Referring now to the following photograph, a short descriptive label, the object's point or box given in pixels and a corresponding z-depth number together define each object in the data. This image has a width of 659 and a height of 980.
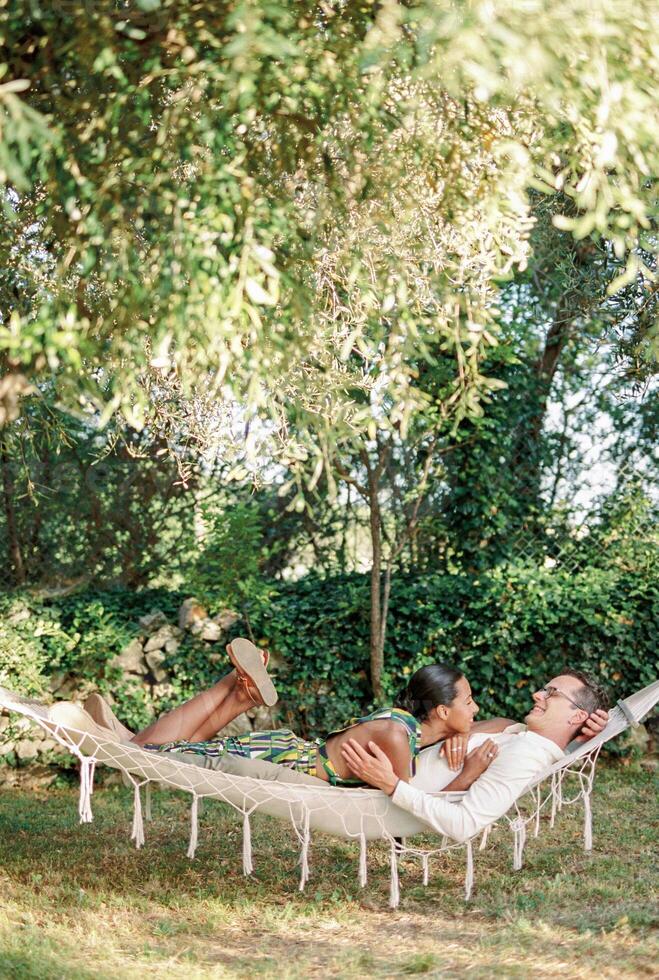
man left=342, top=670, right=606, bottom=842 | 3.29
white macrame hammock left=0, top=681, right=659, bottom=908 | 3.39
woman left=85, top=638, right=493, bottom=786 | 3.57
